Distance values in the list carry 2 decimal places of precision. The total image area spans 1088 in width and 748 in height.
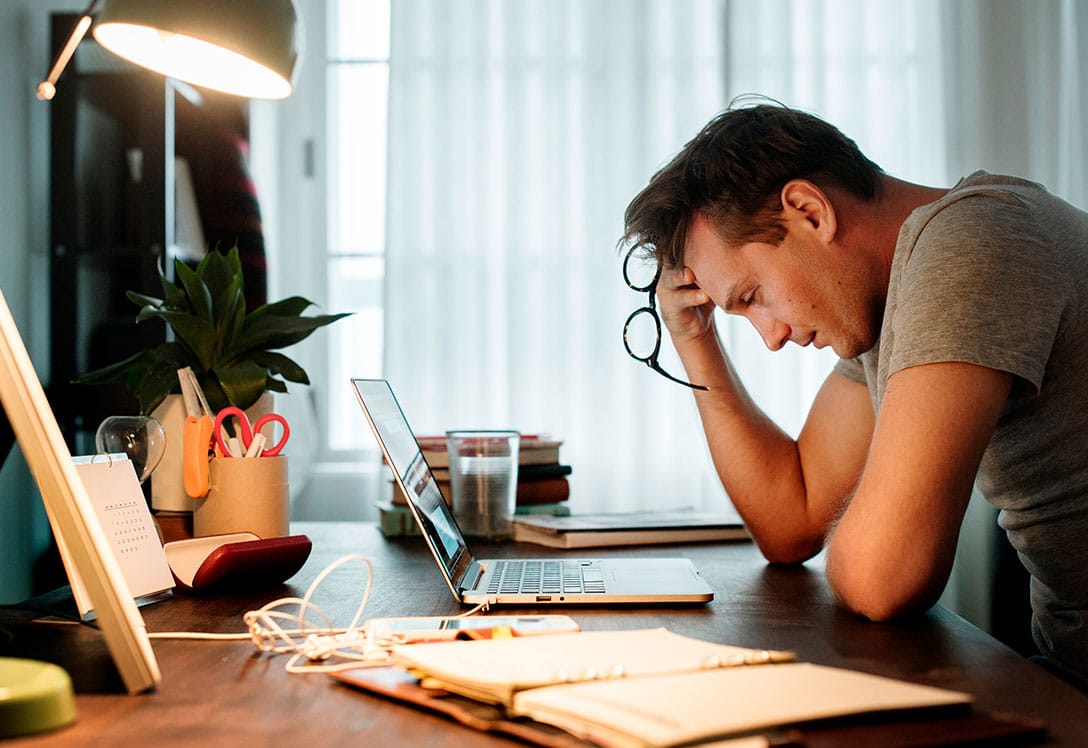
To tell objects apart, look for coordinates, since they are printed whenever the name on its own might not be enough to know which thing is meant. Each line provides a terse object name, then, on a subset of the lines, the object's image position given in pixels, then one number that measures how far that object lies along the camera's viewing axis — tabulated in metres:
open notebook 0.51
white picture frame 0.64
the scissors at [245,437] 1.24
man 0.95
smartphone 0.77
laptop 0.99
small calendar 0.99
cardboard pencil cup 1.23
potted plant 1.32
